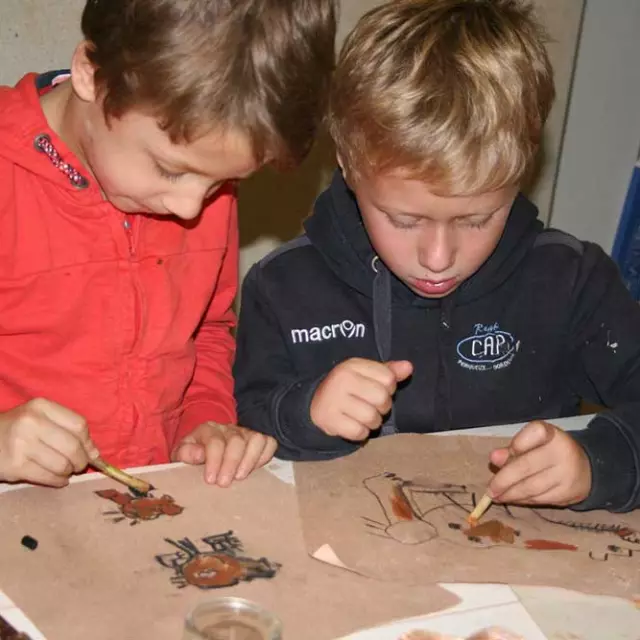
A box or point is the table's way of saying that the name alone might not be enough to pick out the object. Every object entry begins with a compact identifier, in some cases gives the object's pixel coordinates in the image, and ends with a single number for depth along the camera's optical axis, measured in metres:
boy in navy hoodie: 0.98
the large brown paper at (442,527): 0.85
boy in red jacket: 0.84
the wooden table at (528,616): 0.77
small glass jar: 0.71
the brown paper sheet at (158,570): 0.75
